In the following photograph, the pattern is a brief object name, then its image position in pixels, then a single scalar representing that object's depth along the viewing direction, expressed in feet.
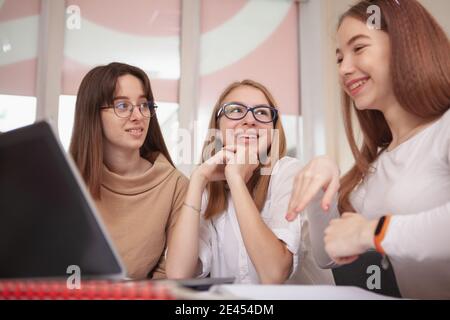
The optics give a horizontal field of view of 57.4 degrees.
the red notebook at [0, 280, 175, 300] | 1.34
